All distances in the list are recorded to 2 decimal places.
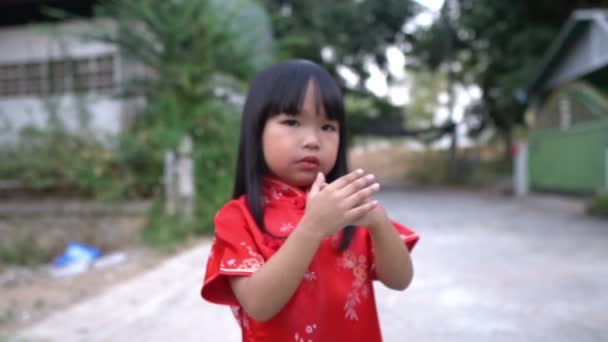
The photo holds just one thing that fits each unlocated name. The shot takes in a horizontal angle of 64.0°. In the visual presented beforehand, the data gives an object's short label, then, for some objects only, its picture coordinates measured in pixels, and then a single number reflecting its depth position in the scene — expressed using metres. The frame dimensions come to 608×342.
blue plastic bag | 4.70
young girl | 1.06
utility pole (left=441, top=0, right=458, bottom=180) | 16.25
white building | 6.74
